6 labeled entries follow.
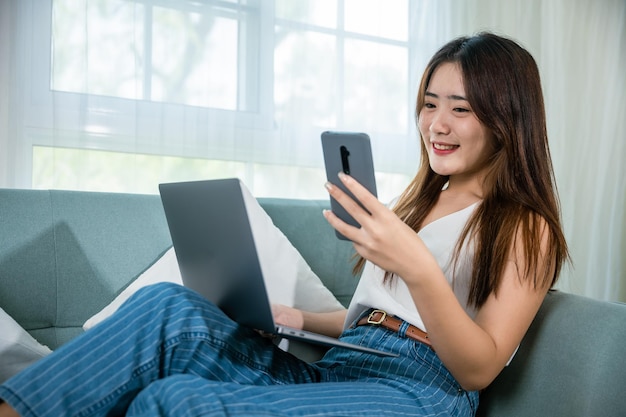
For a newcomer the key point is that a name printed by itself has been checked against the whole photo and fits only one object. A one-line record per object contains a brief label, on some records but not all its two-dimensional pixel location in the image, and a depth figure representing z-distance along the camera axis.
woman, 1.00
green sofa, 1.29
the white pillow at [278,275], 1.70
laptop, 1.05
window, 2.11
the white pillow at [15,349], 1.42
